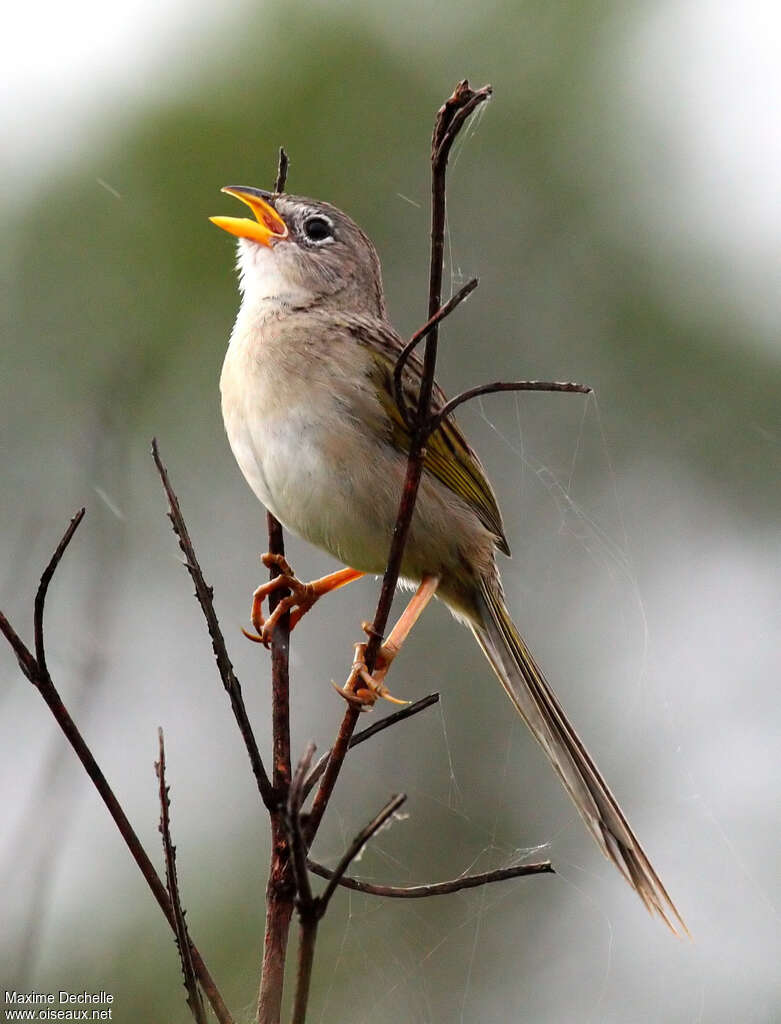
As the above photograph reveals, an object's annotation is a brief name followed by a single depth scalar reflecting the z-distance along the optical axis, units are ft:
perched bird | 22.13
